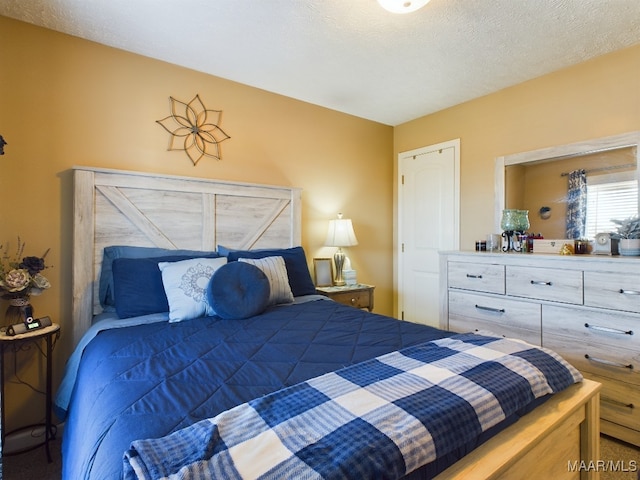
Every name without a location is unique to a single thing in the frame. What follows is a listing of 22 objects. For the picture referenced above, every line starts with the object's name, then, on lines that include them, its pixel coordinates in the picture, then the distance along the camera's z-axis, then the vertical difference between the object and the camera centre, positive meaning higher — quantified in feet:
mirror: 7.73 +1.64
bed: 2.91 -1.49
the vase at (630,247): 6.81 -0.09
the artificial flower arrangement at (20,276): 5.79 -0.64
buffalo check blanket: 2.25 -1.47
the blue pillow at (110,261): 7.03 -0.44
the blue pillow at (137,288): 6.38 -0.93
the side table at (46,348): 5.53 -2.04
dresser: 6.31 -1.50
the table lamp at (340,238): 10.55 +0.10
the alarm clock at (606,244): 7.46 -0.04
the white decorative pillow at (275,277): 7.39 -0.82
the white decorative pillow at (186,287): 6.28 -0.90
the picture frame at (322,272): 10.71 -1.00
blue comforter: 2.92 -1.53
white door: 11.21 +0.70
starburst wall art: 8.39 +2.88
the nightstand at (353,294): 9.79 -1.59
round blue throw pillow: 6.29 -0.97
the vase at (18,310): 5.98 -1.32
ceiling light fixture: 5.62 +4.02
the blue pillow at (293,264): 8.30 -0.61
